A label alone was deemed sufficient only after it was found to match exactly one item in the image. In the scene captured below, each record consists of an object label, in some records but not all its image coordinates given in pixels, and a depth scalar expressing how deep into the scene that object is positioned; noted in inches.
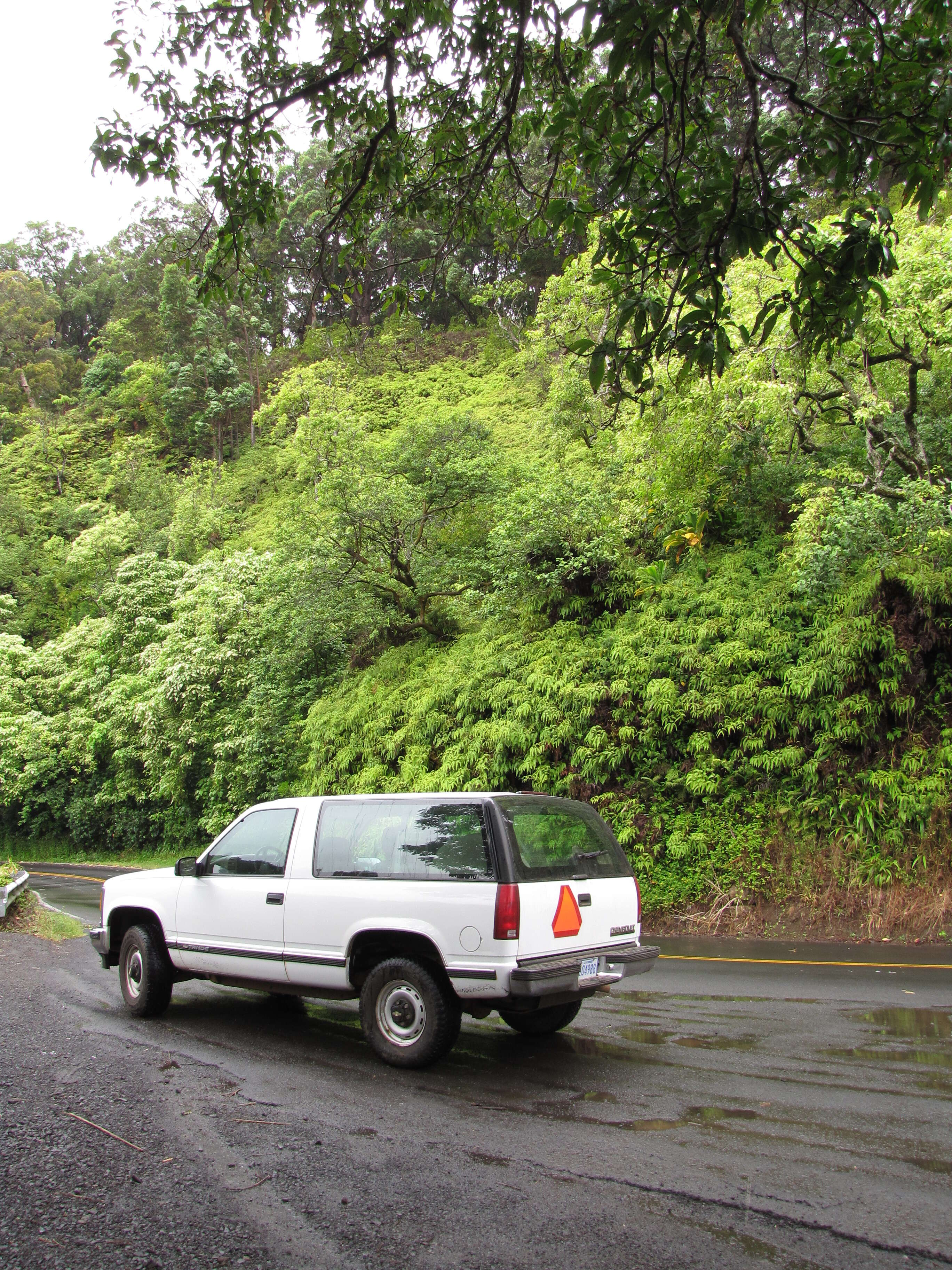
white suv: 198.8
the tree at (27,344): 2073.1
